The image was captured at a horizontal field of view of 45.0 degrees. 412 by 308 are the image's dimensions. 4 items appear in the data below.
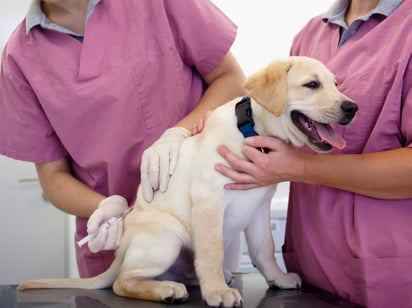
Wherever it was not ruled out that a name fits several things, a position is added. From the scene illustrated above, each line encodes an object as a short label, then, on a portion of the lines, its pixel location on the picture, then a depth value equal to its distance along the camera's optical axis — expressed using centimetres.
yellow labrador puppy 89
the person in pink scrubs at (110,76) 118
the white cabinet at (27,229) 253
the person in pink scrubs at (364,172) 85
